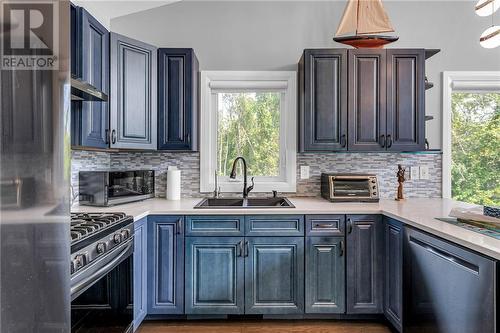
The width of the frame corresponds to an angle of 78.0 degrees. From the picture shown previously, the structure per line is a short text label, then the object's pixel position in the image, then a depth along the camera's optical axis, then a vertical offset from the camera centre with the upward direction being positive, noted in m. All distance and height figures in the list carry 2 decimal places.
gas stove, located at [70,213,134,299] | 1.30 -0.39
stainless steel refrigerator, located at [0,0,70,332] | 0.57 -0.01
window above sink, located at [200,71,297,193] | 2.87 +0.34
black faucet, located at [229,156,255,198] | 2.73 -0.17
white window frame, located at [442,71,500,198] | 2.88 +0.72
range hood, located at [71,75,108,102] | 1.49 +0.39
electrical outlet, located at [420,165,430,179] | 2.88 -0.08
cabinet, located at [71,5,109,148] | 1.94 +0.61
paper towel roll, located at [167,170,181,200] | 2.73 -0.19
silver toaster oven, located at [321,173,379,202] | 2.57 -0.21
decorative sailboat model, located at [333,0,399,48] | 2.41 +1.13
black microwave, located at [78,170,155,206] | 2.22 -0.18
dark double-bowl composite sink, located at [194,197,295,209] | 2.77 -0.35
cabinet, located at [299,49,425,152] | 2.54 +0.56
